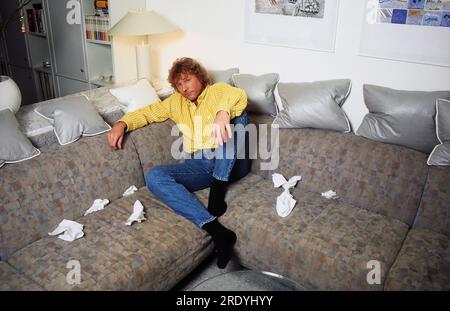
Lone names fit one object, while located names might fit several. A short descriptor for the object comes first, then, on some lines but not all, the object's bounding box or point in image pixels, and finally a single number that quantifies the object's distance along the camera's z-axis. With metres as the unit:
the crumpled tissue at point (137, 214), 1.84
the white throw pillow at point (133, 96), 2.30
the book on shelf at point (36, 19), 3.42
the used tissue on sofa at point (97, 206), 1.96
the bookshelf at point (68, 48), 2.95
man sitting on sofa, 1.97
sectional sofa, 1.57
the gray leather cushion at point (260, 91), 2.44
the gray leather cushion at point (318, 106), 2.21
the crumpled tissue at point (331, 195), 2.12
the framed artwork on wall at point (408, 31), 1.92
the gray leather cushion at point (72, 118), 1.97
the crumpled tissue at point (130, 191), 2.13
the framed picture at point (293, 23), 2.24
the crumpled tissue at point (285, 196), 1.92
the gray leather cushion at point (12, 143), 1.72
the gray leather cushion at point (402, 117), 1.93
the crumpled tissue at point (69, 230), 1.72
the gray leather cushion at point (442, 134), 1.82
